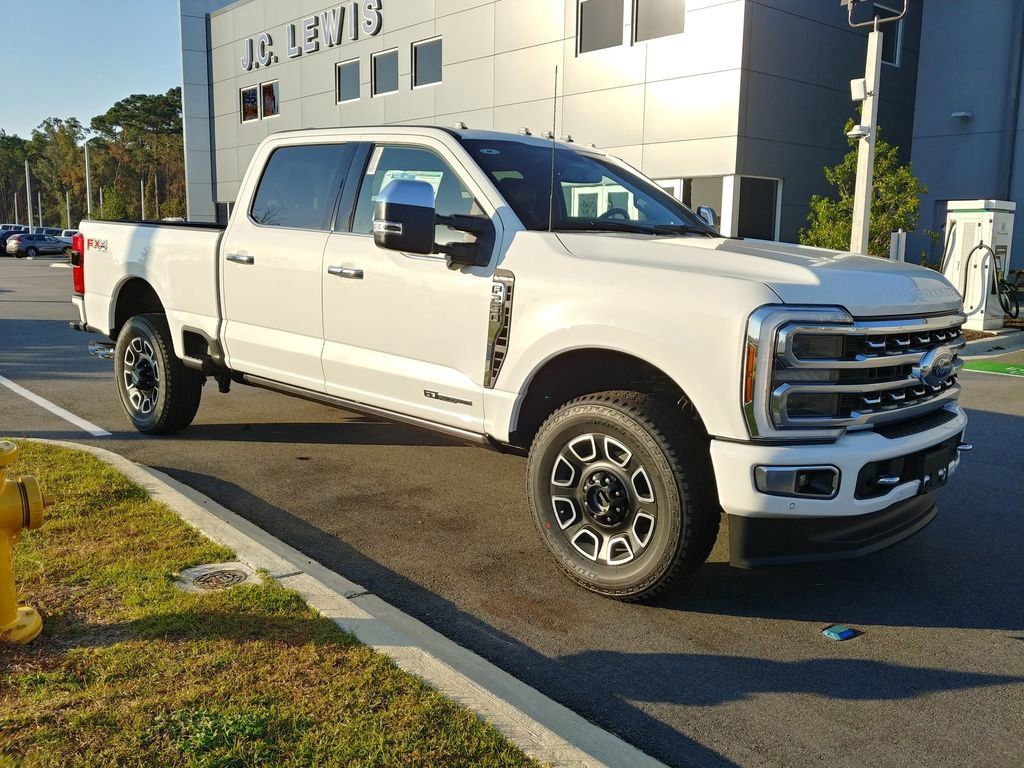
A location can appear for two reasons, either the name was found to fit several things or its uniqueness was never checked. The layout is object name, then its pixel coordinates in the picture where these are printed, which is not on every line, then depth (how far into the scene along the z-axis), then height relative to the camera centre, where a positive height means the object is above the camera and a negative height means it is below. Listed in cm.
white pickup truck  350 -46
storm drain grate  375 -144
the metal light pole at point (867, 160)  1349 +124
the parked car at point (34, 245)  4709 -89
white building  1869 +370
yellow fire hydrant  316 -104
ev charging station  1491 -11
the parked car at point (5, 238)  4950 -58
